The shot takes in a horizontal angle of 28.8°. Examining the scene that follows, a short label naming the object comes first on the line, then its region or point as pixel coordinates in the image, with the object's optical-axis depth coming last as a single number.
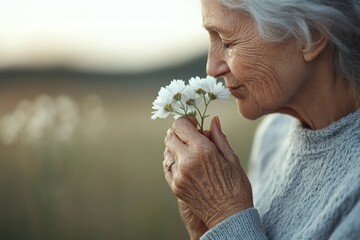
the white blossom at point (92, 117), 4.00
